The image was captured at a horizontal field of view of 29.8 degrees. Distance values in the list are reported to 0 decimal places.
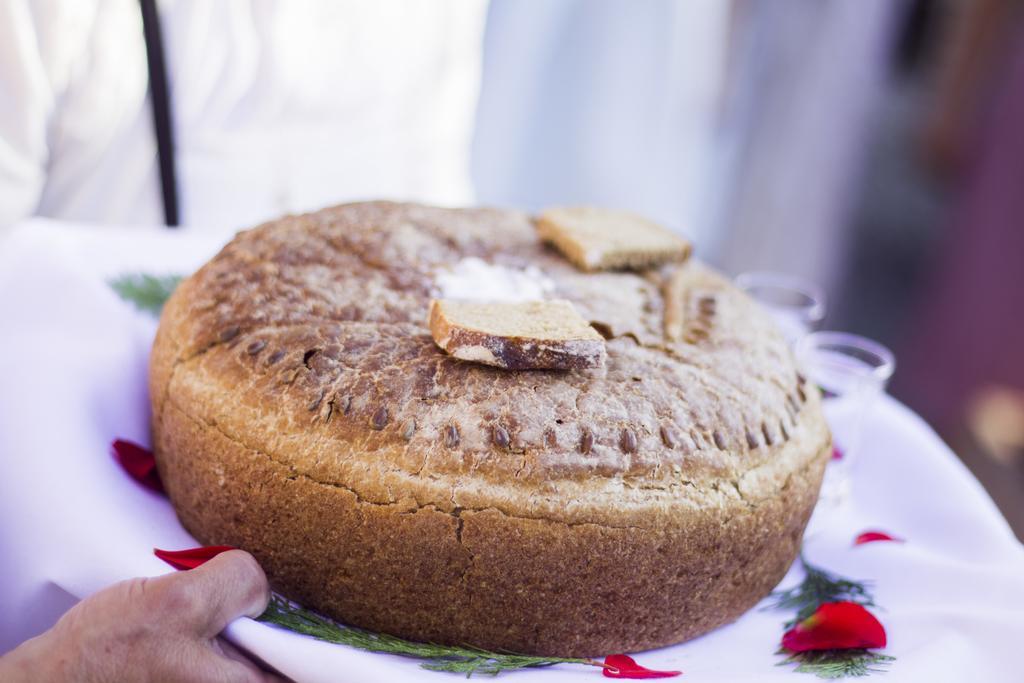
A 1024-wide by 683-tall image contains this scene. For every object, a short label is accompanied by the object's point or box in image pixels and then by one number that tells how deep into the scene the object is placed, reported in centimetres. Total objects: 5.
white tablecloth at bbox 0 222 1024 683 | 72
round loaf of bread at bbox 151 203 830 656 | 72
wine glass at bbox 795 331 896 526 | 88
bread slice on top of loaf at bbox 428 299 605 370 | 74
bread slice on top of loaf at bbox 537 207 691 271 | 85
